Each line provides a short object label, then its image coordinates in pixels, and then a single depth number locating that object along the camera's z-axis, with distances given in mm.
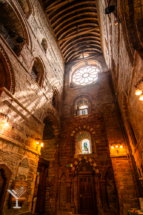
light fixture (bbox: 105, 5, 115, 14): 5238
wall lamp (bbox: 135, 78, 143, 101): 3029
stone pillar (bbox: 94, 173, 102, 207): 6631
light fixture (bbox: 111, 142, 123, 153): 6891
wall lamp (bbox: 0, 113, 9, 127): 3977
